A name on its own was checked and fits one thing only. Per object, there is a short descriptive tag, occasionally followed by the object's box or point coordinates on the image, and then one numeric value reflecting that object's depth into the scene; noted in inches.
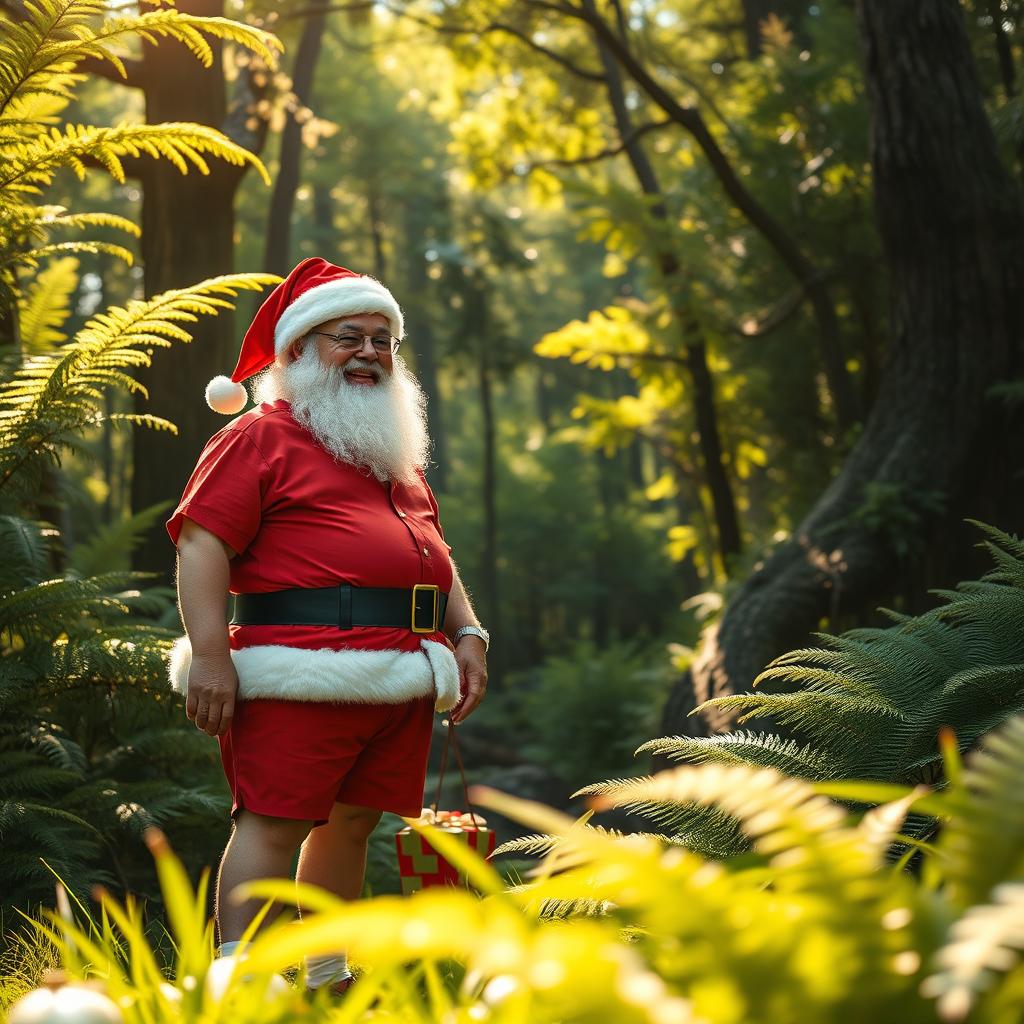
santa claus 116.2
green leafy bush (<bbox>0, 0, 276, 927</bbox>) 133.0
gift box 135.6
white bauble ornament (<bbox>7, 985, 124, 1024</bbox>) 56.2
